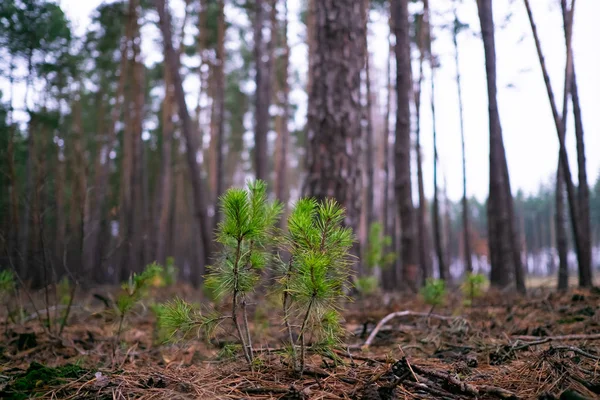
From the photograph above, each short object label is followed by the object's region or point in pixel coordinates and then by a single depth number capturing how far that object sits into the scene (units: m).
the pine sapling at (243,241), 1.99
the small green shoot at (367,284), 5.64
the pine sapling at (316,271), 1.89
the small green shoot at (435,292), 3.86
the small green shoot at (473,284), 4.45
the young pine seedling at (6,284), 3.41
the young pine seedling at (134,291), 3.02
